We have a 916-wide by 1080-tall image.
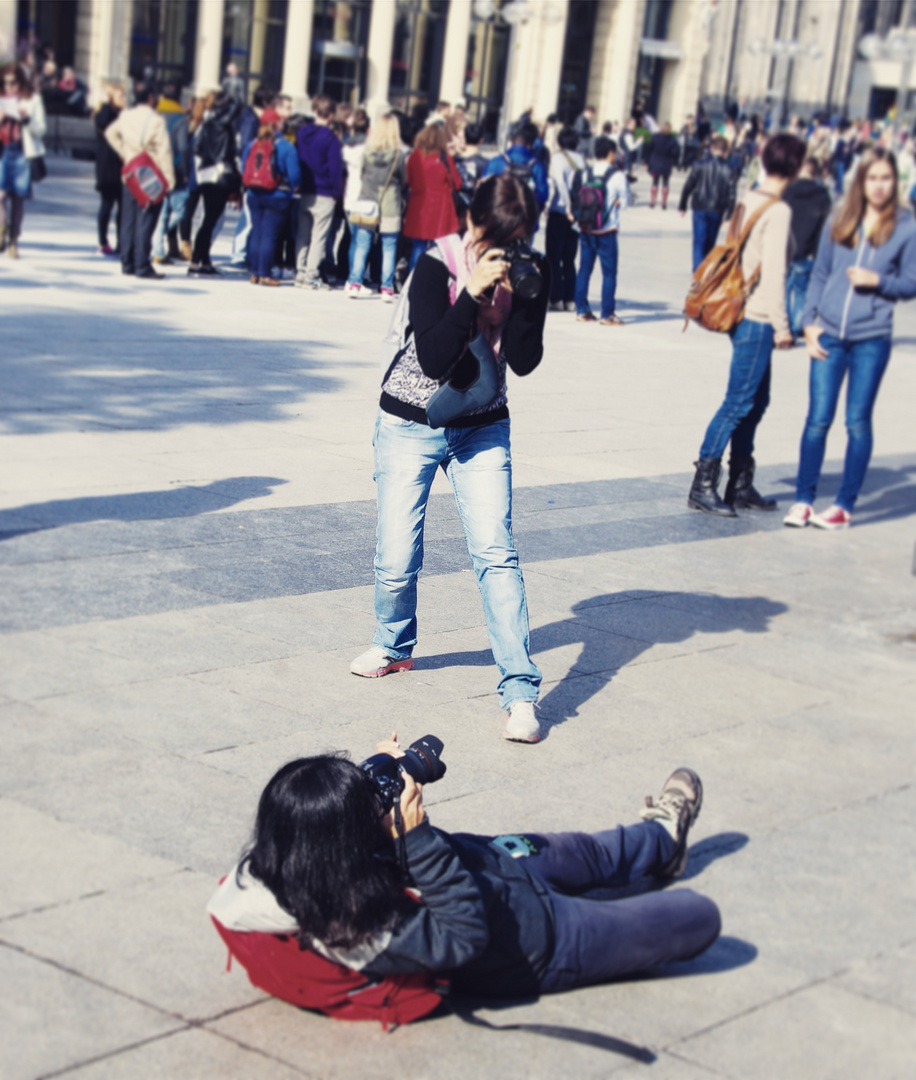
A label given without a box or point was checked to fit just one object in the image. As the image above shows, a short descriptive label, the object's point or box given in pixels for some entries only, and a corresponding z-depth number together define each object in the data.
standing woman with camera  4.55
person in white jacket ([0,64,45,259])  14.30
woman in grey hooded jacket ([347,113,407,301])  14.93
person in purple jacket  15.25
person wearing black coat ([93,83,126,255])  15.49
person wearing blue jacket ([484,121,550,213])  15.85
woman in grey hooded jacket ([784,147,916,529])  7.69
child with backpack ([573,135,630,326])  14.70
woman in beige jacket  7.73
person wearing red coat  14.30
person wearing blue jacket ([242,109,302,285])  15.13
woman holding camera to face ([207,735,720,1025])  2.94
